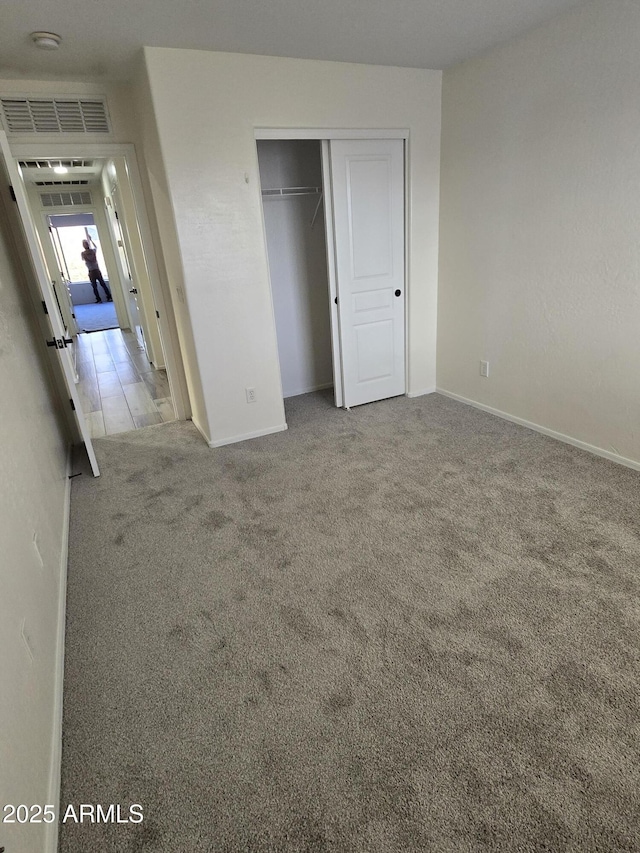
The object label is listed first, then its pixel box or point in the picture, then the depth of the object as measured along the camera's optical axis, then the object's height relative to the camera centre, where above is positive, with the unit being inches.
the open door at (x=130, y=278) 268.4 -14.7
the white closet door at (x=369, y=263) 150.7 -9.1
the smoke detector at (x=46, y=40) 101.1 +44.1
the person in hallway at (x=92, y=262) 469.7 -6.2
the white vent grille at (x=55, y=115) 129.5 +37.6
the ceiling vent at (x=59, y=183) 312.4 +46.9
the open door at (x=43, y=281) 114.0 -5.0
